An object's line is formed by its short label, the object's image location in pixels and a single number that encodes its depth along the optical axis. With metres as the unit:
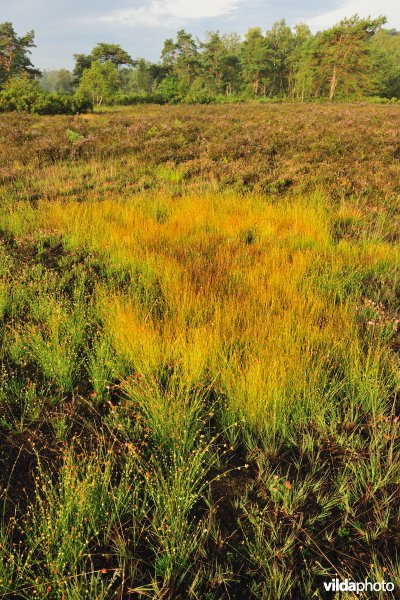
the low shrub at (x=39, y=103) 24.00
